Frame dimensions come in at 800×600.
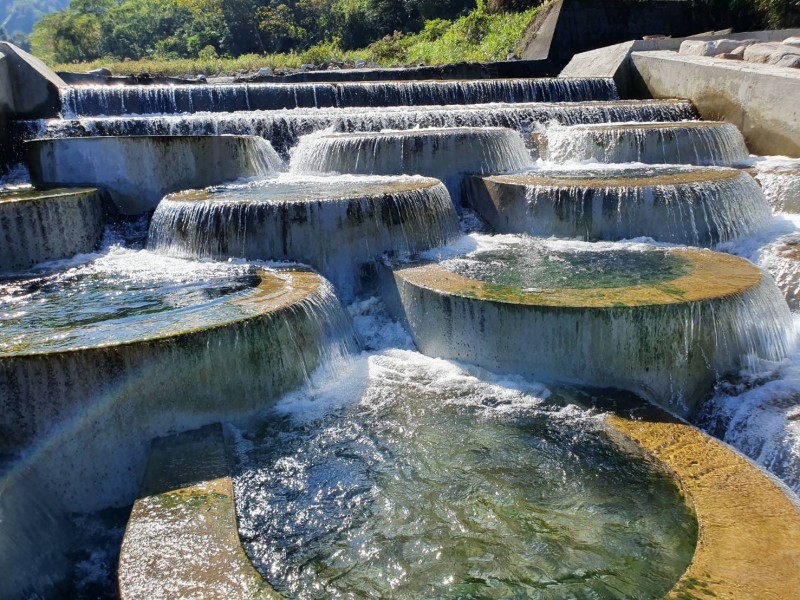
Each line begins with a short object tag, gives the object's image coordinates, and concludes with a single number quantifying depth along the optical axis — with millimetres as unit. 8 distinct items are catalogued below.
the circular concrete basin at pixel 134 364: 3945
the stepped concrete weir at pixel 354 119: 9086
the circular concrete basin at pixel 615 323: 4641
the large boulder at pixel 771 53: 9938
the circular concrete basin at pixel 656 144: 8617
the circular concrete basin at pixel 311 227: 6250
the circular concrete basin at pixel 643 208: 6793
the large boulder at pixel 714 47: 11453
